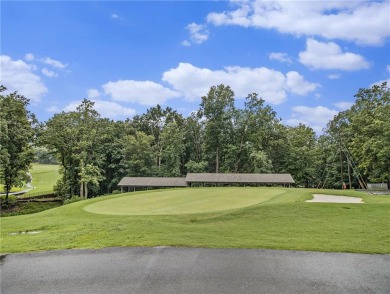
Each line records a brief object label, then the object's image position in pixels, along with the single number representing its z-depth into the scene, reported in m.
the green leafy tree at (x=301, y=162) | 53.91
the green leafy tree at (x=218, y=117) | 55.62
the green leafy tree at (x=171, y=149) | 54.62
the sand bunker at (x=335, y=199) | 18.16
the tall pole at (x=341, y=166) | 51.78
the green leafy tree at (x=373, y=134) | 35.62
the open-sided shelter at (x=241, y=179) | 42.09
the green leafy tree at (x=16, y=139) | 33.55
